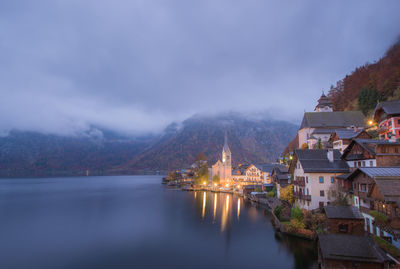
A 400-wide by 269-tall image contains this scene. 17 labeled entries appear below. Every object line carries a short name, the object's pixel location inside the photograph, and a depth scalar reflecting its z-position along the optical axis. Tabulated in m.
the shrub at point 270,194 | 63.83
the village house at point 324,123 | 63.97
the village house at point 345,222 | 26.52
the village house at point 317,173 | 35.78
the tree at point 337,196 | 32.28
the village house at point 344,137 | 37.56
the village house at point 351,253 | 18.83
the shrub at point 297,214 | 33.58
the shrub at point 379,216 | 21.09
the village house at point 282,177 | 53.85
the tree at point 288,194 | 45.49
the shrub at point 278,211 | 40.81
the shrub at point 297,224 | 32.76
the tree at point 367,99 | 66.06
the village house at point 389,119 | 39.93
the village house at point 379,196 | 20.56
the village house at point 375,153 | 28.53
